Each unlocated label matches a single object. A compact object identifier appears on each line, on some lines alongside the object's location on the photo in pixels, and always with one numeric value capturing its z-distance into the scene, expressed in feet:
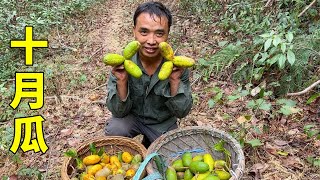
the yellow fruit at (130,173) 5.41
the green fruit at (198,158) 5.59
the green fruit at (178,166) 5.48
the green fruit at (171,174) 5.06
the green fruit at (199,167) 5.11
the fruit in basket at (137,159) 5.69
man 5.37
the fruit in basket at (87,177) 5.42
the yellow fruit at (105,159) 5.91
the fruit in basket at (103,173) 5.47
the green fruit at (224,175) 5.01
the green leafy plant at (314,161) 6.09
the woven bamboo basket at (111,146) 5.70
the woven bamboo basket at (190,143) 5.56
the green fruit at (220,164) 5.33
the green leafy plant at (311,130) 6.64
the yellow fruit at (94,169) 5.60
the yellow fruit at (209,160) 5.38
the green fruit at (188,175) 5.21
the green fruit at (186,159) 5.45
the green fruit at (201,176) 5.00
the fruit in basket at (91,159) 5.68
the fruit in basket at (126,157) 5.87
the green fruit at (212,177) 4.81
